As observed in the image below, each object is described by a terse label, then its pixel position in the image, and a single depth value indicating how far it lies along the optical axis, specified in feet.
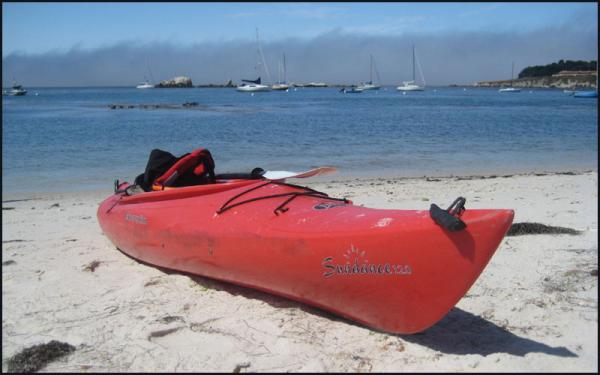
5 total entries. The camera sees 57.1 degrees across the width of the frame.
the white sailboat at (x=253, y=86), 229.25
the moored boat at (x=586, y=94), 174.71
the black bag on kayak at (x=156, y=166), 17.11
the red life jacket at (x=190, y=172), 16.52
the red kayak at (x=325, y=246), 9.61
